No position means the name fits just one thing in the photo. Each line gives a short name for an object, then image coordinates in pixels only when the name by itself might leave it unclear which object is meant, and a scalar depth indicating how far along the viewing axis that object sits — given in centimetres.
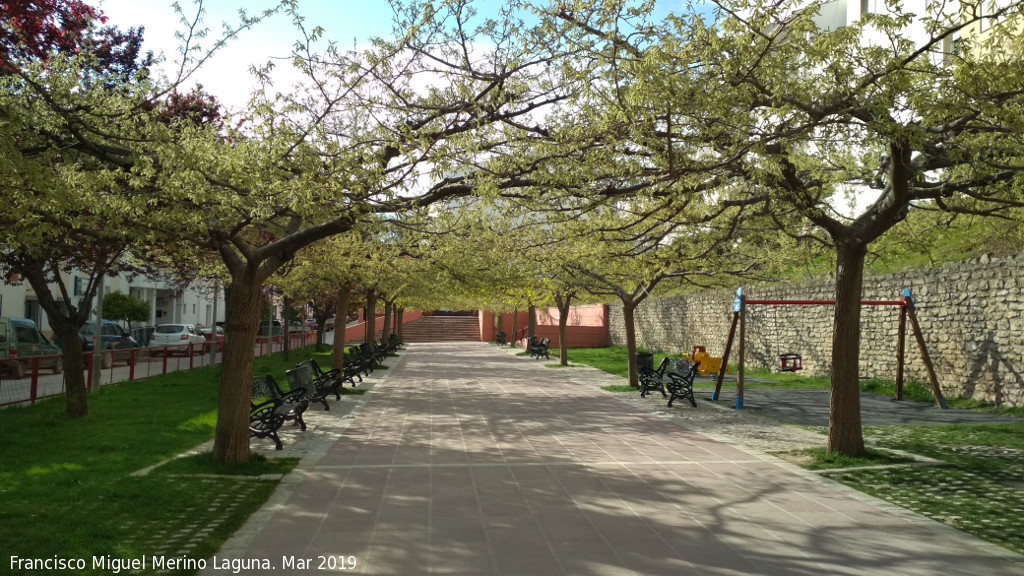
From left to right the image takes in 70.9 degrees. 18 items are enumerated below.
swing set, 1336
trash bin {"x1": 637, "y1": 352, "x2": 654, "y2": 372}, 1690
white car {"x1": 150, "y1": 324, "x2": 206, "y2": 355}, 3130
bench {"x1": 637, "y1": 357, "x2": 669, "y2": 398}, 1469
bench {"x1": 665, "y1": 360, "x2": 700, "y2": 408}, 1373
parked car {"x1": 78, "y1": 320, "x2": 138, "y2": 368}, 2488
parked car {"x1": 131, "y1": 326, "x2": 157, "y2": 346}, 3202
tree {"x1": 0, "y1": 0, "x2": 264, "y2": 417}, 611
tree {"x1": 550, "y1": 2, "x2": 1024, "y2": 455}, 563
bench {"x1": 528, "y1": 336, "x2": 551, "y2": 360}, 3027
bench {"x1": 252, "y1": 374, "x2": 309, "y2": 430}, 988
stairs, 5416
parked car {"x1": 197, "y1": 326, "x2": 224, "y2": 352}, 2239
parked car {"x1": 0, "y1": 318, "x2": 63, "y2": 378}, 1823
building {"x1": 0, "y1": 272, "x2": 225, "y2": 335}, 3353
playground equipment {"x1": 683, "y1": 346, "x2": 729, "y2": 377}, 1994
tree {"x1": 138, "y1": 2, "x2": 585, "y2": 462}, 647
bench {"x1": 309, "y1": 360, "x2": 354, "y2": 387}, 1360
